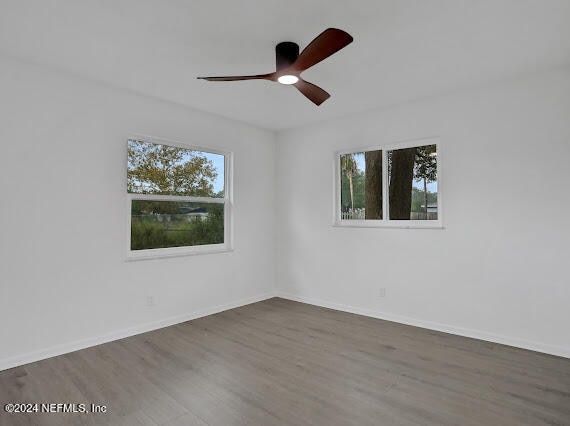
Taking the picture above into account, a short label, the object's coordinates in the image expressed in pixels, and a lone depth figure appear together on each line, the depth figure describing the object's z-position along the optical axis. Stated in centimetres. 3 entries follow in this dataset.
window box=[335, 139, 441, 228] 377
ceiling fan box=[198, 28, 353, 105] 193
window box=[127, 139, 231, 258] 362
